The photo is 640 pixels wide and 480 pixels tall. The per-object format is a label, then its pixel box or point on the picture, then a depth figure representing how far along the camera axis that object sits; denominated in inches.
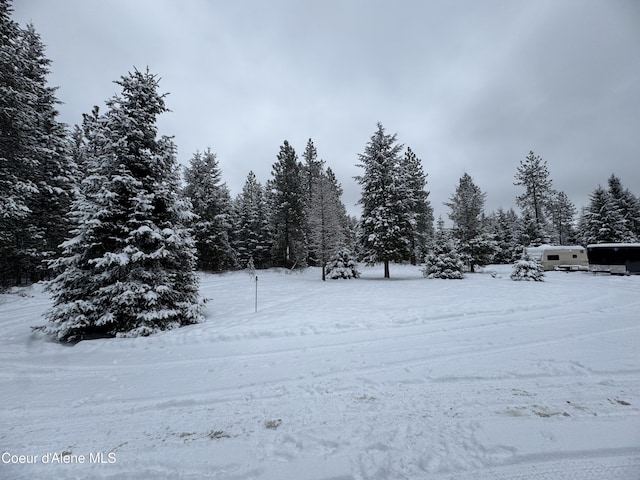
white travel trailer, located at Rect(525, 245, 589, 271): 983.0
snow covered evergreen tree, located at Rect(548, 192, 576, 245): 1840.4
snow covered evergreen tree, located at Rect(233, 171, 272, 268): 1122.7
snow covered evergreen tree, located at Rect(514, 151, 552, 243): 1397.6
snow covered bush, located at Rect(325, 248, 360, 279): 889.5
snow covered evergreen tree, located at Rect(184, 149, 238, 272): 938.7
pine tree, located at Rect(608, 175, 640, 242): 1342.3
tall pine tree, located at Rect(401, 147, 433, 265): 1182.7
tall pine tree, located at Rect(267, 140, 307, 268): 1057.5
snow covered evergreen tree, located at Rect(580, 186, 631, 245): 1252.3
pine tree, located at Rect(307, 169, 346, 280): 871.1
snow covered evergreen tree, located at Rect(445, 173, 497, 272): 1029.8
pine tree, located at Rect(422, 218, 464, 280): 825.5
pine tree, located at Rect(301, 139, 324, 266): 1194.0
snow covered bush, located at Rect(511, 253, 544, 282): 709.0
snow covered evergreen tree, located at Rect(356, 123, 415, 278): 815.7
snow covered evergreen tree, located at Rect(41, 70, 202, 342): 269.1
